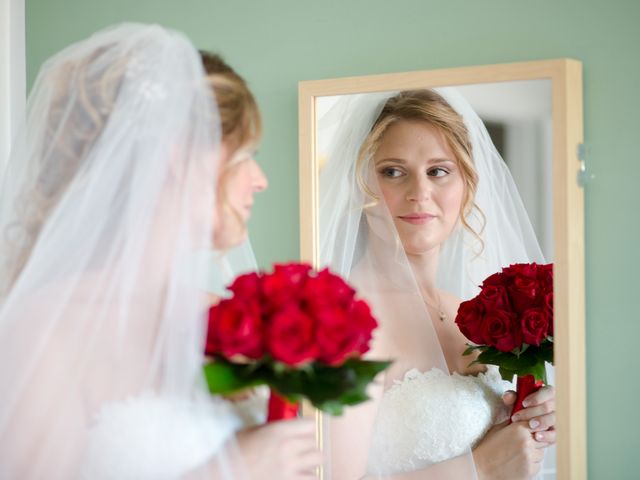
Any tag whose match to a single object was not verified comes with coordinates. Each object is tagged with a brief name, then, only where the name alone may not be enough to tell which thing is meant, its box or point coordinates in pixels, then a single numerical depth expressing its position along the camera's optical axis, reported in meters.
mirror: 1.70
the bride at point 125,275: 1.34
